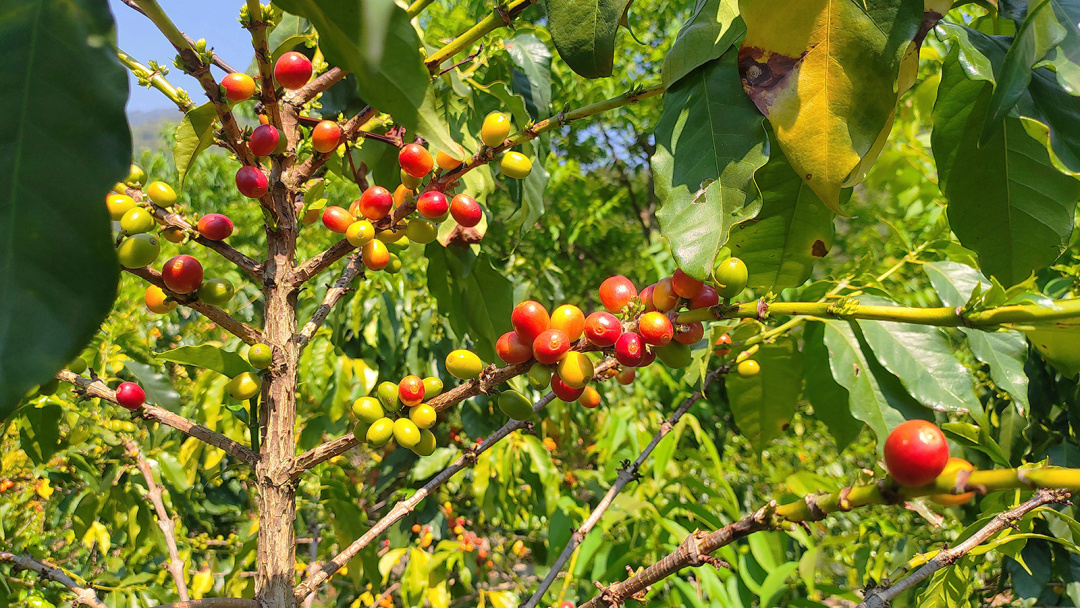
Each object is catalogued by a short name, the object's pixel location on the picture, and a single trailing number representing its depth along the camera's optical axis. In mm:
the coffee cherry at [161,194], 743
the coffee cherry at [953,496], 361
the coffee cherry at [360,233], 735
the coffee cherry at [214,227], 738
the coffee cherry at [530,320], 625
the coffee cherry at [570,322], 652
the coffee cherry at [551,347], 594
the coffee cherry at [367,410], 704
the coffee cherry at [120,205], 659
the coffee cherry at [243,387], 771
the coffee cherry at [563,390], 633
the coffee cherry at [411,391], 710
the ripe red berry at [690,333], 621
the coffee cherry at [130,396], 807
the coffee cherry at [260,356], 725
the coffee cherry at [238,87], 690
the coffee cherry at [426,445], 720
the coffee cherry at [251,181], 710
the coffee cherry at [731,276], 575
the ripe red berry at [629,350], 573
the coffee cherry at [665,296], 619
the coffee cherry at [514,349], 645
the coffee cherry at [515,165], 741
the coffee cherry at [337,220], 789
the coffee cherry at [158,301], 693
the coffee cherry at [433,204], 708
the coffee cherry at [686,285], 600
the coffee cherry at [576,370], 595
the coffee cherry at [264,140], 708
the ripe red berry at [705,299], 616
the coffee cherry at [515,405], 718
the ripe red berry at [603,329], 600
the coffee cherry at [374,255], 767
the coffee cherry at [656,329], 582
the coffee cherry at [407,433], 684
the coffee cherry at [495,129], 685
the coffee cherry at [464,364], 683
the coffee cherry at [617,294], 682
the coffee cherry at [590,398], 766
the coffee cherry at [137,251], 618
